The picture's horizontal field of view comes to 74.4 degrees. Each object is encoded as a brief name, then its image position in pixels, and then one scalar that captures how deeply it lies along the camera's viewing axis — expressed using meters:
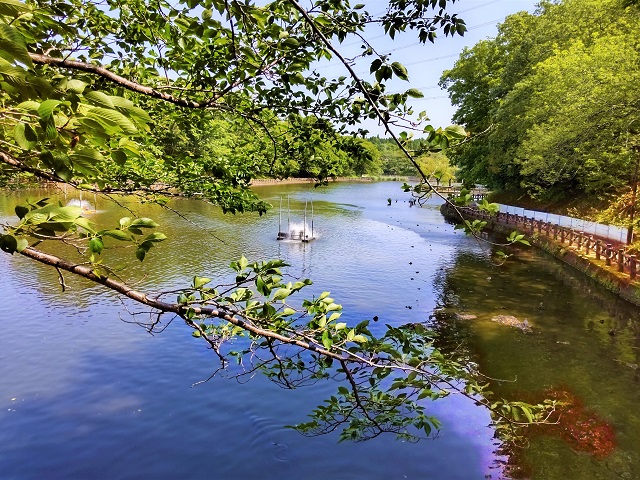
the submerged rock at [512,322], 15.89
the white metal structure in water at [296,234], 29.75
